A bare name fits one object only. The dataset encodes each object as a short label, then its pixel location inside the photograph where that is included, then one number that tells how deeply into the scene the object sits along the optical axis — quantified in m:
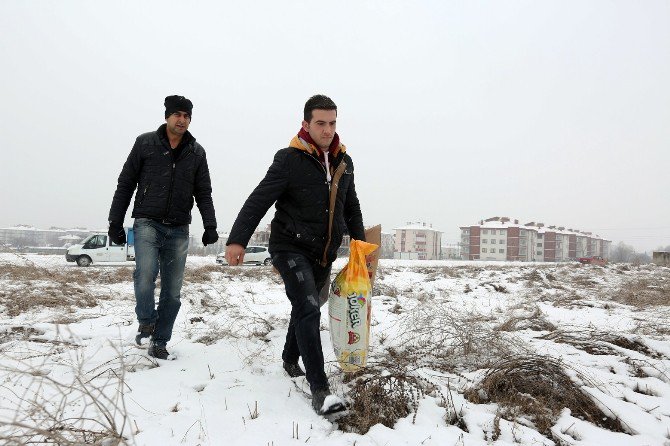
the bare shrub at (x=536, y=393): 2.10
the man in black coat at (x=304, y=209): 2.47
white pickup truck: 19.30
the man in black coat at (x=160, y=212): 3.05
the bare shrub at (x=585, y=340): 3.11
